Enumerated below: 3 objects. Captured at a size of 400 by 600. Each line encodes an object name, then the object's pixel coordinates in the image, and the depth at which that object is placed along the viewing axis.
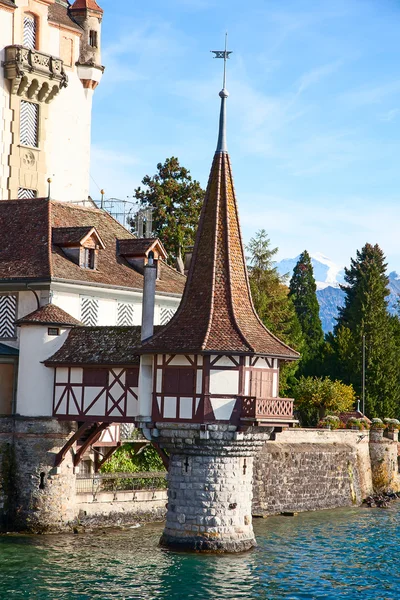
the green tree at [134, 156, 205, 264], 67.19
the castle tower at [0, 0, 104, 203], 55.22
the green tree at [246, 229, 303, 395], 72.12
